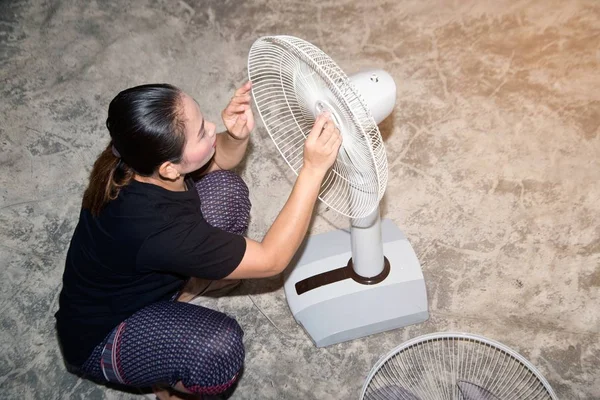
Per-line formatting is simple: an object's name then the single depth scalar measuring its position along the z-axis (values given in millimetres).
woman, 1202
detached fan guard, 1298
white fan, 1064
